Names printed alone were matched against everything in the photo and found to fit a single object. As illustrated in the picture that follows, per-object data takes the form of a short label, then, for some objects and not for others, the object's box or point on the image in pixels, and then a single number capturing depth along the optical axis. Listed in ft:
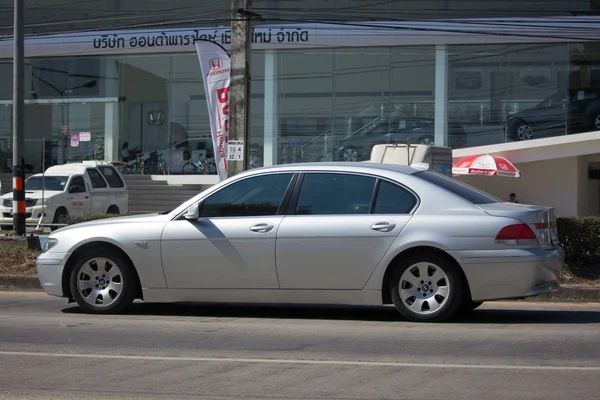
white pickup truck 76.46
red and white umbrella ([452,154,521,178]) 77.61
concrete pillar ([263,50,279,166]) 105.60
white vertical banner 54.03
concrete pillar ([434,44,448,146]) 100.53
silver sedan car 27.55
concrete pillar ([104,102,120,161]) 112.27
